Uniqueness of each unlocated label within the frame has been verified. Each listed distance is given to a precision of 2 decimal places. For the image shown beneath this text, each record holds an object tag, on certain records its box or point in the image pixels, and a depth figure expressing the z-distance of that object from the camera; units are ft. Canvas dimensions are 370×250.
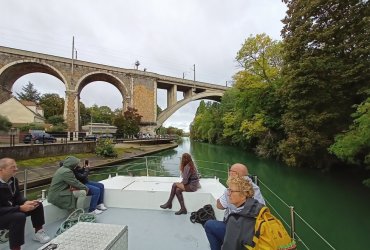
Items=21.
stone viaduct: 79.77
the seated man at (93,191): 12.66
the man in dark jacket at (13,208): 7.93
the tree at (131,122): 92.95
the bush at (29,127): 75.36
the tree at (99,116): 166.87
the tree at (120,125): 92.89
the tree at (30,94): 178.29
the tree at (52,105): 142.77
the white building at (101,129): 93.56
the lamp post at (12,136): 39.55
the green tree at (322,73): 33.73
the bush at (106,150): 53.06
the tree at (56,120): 100.20
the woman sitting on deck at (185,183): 12.66
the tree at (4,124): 60.85
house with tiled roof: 90.04
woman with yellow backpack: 4.97
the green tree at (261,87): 54.65
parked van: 48.98
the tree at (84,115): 163.00
